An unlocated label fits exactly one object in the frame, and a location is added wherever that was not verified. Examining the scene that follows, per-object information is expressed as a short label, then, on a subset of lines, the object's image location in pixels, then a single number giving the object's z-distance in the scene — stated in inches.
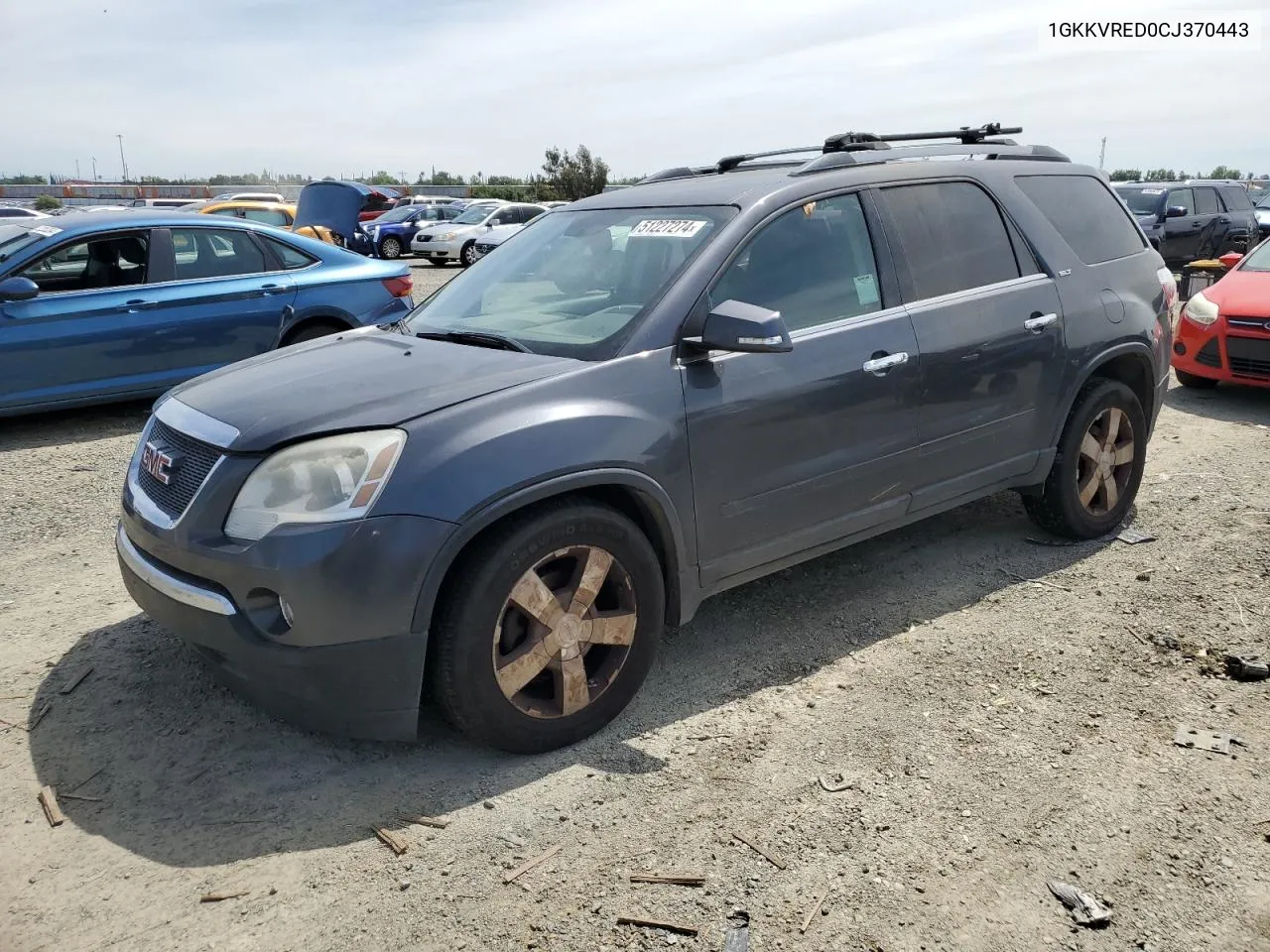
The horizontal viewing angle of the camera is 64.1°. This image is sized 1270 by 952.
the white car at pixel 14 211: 890.1
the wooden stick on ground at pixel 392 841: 109.5
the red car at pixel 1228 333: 311.9
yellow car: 705.0
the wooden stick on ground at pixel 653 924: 97.0
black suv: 691.4
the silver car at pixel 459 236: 931.3
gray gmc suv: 113.9
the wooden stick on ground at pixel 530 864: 105.5
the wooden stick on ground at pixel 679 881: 103.7
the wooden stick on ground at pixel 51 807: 115.3
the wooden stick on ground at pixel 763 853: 106.4
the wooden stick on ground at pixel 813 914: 97.0
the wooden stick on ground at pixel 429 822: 113.9
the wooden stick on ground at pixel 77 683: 144.4
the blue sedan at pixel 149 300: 280.2
